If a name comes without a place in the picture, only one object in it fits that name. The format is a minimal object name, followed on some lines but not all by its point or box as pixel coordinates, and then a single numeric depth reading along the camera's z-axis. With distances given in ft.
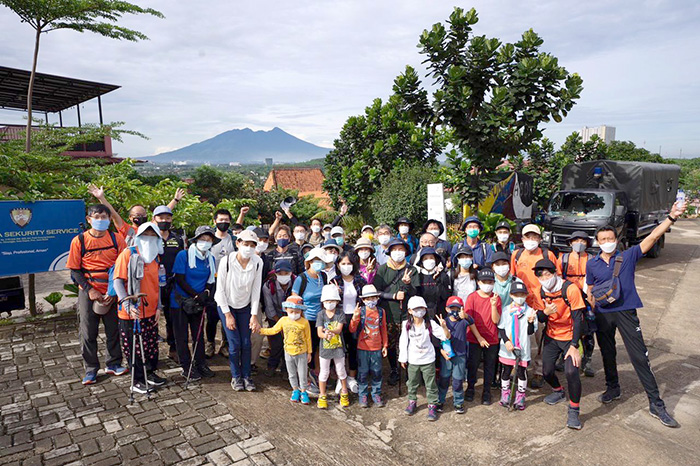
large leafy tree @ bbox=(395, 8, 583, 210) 30.25
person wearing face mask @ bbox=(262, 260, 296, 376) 16.87
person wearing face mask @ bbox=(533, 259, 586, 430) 14.20
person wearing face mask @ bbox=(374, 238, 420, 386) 16.30
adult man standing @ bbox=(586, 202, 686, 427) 14.70
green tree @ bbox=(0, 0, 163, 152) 26.45
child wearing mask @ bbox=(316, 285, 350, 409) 15.19
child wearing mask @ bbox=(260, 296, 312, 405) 15.35
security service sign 21.68
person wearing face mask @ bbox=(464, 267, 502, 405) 15.44
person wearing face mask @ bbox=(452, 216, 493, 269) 18.59
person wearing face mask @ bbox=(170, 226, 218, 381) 16.57
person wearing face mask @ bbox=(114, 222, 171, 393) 15.64
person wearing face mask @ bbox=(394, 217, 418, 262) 20.48
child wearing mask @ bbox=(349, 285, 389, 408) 15.47
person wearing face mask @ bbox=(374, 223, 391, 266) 19.86
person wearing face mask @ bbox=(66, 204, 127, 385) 16.51
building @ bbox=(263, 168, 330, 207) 130.21
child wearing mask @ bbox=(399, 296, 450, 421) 14.69
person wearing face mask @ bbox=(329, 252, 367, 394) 16.30
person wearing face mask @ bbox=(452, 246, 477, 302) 16.90
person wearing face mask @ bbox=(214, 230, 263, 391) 15.85
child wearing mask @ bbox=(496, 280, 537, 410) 14.94
